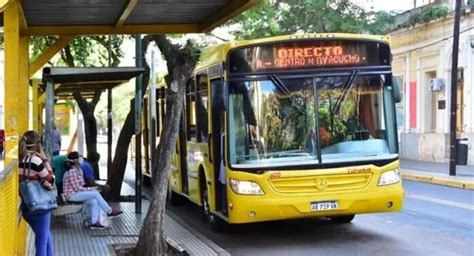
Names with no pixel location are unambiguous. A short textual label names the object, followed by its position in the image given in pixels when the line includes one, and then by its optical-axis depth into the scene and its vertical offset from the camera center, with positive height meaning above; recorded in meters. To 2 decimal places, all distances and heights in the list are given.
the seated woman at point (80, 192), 10.71 -1.26
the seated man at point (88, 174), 11.70 -1.07
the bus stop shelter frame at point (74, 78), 10.38 +0.54
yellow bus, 9.39 -0.27
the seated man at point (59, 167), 13.16 -1.07
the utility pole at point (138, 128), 12.66 -0.33
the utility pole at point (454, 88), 20.58 +0.54
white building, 25.23 +0.85
